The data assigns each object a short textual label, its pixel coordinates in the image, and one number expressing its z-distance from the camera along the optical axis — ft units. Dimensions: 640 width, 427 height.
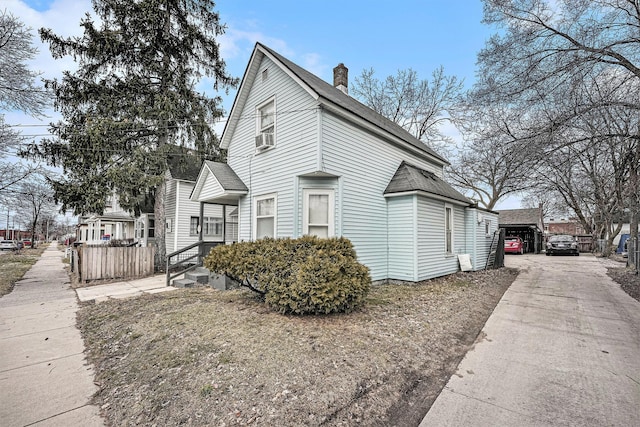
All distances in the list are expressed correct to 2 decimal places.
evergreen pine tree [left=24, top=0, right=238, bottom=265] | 39.91
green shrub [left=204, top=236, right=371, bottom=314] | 16.46
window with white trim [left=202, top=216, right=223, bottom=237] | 54.03
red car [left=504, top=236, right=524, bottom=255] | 80.79
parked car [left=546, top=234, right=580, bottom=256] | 75.10
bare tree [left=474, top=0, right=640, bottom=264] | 23.72
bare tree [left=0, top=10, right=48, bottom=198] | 36.11
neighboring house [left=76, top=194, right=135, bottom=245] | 73.03
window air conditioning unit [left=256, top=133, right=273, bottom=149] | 29.50
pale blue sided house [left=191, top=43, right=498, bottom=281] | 26.25
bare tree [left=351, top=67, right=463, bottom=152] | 70.38
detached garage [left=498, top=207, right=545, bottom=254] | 95.14
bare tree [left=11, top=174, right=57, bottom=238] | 41.63
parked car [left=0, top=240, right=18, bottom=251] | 101.55
